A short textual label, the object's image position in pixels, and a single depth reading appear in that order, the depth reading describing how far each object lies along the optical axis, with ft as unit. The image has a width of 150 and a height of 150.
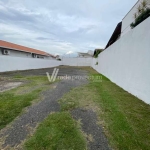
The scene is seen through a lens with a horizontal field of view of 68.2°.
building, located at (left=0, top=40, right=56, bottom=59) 40.34
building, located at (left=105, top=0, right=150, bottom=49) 19.60
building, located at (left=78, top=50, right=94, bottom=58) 140.95
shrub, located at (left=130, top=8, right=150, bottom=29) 14.54
